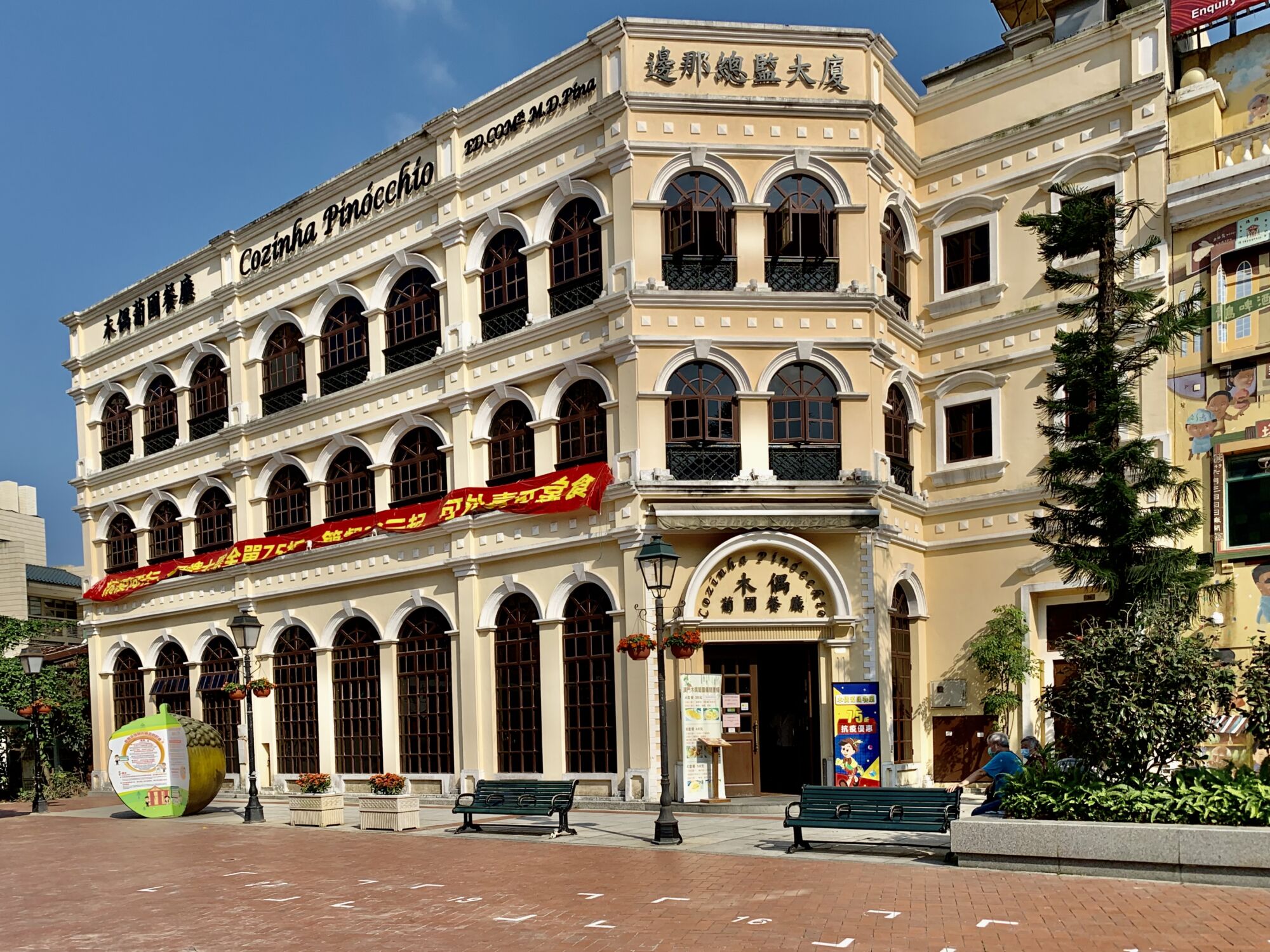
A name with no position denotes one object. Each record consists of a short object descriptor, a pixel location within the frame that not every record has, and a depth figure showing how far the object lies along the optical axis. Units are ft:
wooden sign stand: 68.59
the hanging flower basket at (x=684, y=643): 59.98
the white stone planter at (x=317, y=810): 70.85
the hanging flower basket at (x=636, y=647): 62.85
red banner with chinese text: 75.31
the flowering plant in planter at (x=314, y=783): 71.87
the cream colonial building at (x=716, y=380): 72.64
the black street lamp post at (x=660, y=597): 54.24
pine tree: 50.31
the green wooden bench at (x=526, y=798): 58.65
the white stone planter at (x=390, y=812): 66.44
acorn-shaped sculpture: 79.36
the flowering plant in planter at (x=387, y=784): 67.51
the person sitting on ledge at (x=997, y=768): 47.88
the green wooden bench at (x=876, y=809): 46.57
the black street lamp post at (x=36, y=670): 92.53
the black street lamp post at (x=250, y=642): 74.74
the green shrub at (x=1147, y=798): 39.93
